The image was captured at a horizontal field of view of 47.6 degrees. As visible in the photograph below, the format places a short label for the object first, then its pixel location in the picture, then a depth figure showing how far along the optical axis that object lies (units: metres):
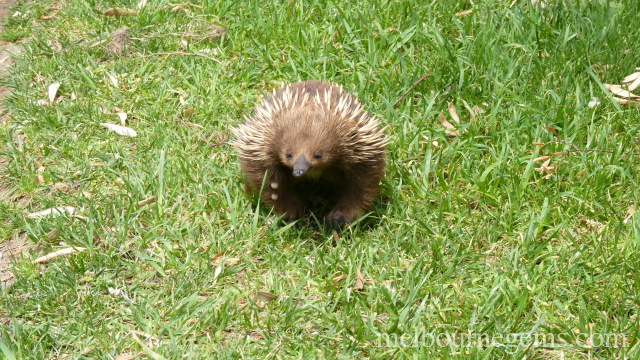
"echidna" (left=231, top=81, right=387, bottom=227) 3.71
